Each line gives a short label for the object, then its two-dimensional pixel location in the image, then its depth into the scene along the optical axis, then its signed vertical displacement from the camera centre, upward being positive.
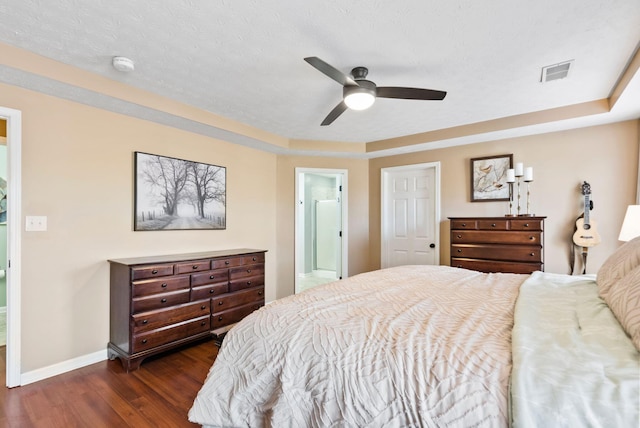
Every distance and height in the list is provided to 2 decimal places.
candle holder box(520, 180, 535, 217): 3.71 +0.19
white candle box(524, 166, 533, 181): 3.34 +0.45
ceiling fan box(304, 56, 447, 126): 2.29 +0.92
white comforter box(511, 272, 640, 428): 0.78 -0.43
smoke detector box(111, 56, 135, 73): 2.25 +1.11
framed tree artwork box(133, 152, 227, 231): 3.07 +0.24
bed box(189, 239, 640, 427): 0.84 -0.47
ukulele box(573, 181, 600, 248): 3.27 -0.15
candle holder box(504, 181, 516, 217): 3.83 +0.20
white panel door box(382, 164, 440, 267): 4.47 +0.01
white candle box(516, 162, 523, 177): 3.43 +0.51
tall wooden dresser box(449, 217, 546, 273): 3.26 -0.31
